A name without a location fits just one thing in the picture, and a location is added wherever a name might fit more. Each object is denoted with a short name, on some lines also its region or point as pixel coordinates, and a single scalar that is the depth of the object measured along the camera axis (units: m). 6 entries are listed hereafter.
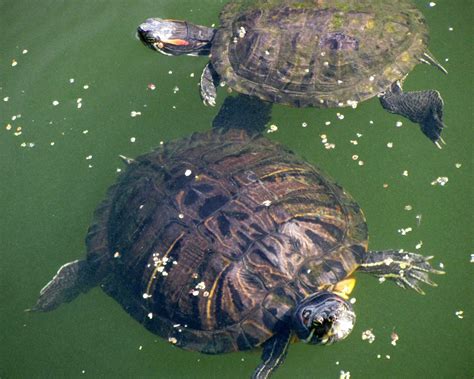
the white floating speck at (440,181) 4.63
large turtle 3.54
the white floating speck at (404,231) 4.46
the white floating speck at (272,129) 5.13
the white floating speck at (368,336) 4.04
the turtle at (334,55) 4.55
